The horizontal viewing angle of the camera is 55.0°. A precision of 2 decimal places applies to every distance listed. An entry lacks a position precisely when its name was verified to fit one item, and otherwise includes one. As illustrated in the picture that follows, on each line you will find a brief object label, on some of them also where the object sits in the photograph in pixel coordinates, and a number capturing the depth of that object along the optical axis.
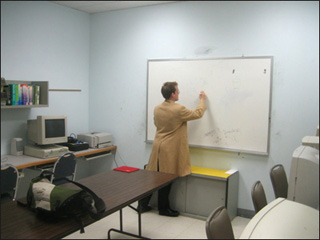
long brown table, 1.56
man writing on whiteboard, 3.44
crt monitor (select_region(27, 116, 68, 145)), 3.47
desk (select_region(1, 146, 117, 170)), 3.00
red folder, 2.86
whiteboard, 3.44
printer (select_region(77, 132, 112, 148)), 4.14
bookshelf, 3.54
